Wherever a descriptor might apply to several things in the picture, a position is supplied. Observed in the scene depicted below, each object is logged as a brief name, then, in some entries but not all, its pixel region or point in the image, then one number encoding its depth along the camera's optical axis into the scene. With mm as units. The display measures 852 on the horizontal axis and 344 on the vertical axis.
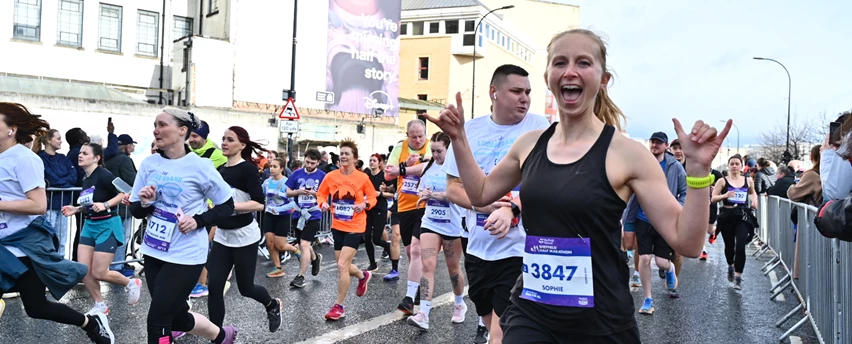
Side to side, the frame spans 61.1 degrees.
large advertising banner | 41344
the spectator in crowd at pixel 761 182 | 14648
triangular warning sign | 18409
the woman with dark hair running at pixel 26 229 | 4938
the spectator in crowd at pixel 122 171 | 9508
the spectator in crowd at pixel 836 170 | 4301
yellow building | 53750
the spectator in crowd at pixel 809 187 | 6848
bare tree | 52312
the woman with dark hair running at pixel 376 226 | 10477
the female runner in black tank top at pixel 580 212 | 2604
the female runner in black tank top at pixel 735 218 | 9930
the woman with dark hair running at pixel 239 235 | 5719
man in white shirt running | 4527
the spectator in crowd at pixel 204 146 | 7432
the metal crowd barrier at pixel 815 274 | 5363
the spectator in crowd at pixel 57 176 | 9227
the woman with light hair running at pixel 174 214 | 4805
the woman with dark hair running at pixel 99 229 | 6809
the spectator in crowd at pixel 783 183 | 12969
